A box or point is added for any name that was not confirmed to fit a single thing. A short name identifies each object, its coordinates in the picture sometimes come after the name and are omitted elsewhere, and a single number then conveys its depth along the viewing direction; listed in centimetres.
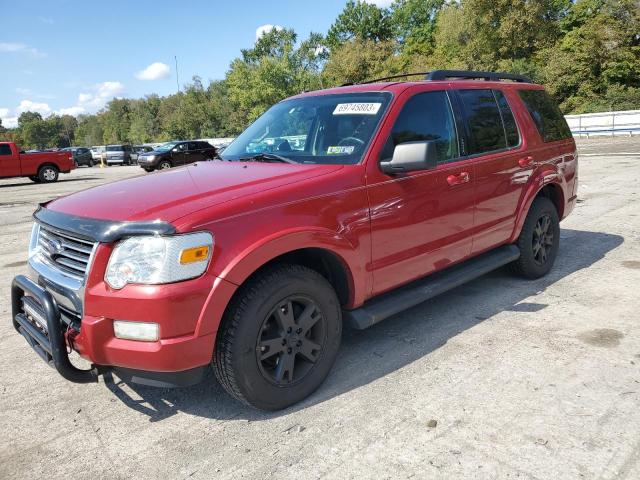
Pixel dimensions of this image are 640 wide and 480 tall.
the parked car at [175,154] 2428
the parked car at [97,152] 4035
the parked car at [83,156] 3906
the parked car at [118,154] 3712
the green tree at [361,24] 7875
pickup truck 1936
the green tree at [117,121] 12756
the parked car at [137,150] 3862
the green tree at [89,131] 13925
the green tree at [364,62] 5912
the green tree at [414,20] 7300
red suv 242
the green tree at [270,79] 6247
